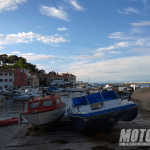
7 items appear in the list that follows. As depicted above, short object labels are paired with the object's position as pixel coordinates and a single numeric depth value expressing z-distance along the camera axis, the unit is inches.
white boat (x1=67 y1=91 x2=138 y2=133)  407.5
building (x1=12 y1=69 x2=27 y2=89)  3039.6
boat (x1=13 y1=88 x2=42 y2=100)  2001.5
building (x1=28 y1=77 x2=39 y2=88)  3363.7
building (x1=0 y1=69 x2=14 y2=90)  2832.2
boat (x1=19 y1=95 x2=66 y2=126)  492.7
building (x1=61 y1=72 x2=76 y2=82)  4352.4
